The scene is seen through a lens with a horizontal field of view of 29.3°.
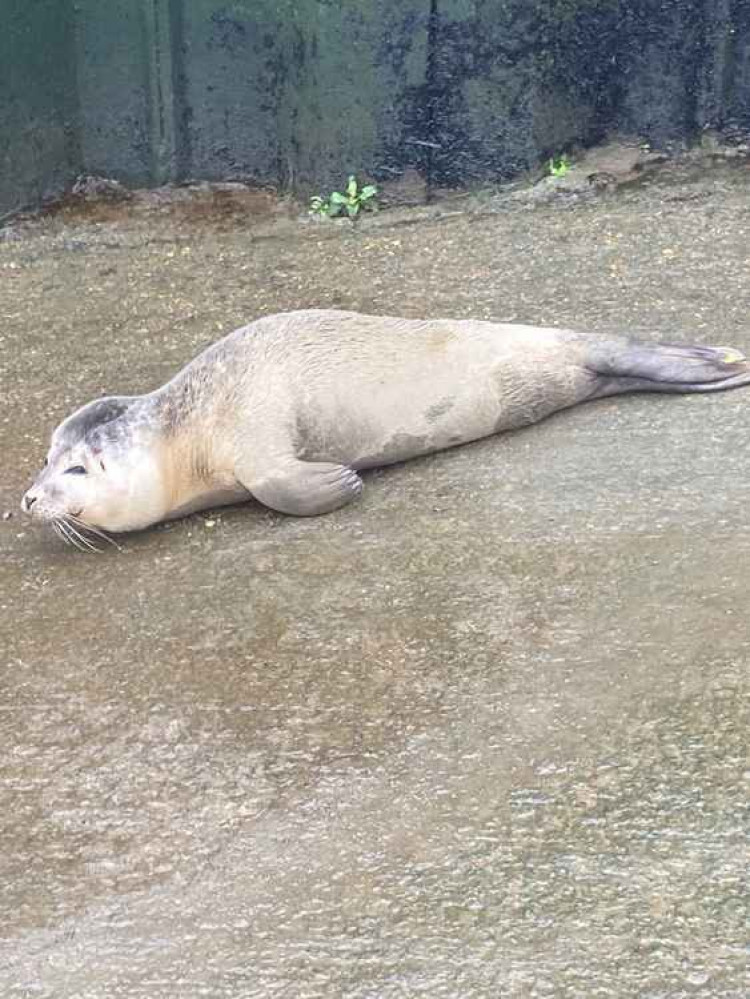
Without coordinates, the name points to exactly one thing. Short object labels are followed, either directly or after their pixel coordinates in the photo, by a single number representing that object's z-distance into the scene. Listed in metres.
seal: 3.83
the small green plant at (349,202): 5.74
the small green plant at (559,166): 5.76
